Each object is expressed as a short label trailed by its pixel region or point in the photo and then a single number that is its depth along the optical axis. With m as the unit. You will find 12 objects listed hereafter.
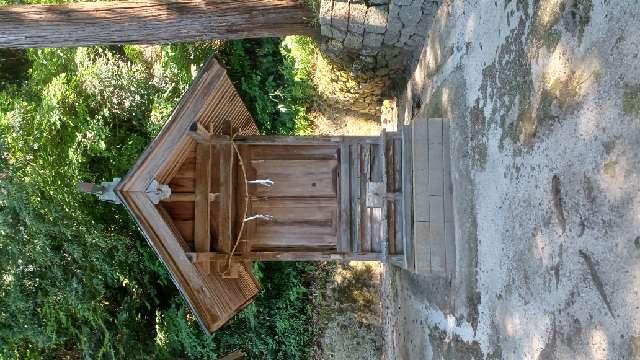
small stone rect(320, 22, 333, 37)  5.71
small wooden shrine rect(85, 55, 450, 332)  4.23
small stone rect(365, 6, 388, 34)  5.46
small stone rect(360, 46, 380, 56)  5.96
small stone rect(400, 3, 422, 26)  5.38
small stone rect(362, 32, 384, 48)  5.72
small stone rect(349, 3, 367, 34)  5.45
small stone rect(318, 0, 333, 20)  5.43
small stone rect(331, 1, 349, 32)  5.44
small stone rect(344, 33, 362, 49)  5.79
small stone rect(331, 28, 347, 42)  5.76
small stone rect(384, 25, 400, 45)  5.69
